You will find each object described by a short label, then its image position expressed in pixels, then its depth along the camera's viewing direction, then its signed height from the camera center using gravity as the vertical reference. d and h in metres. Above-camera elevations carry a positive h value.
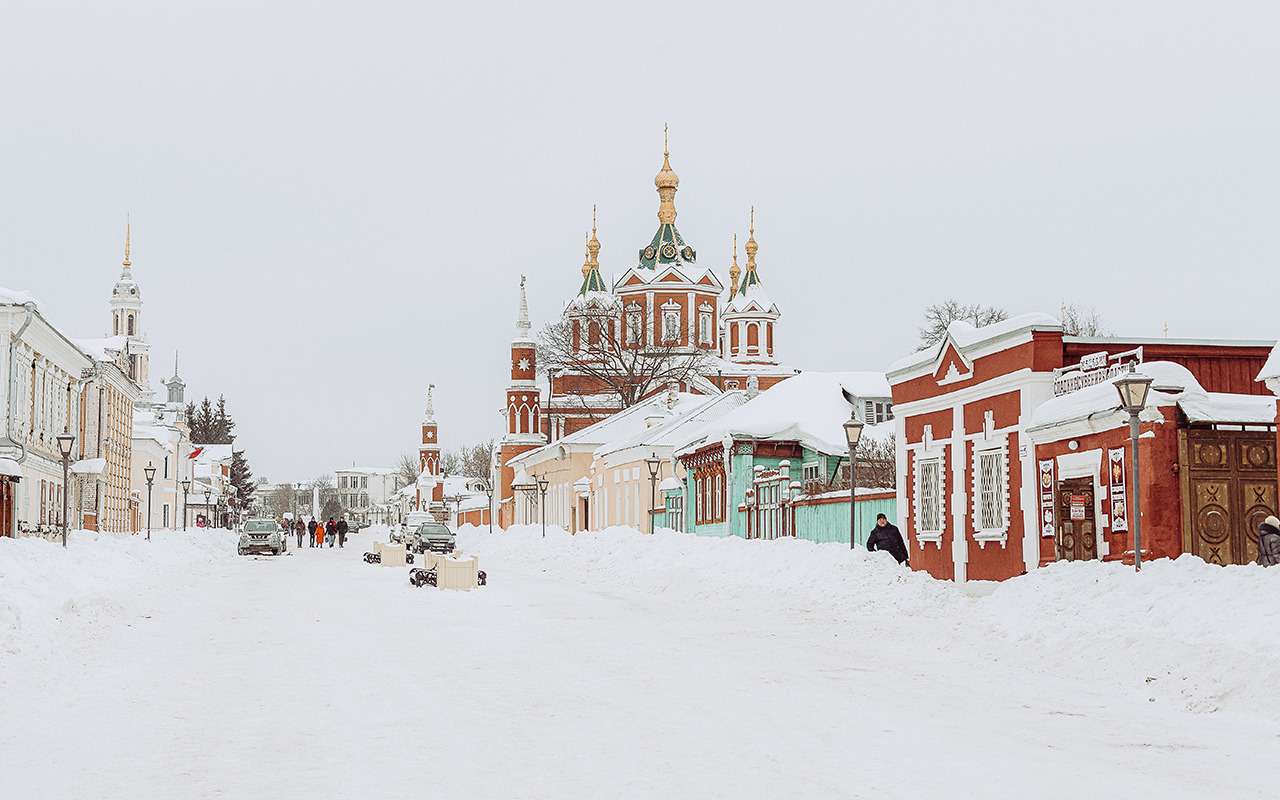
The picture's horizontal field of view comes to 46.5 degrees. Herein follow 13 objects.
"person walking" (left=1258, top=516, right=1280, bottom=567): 17.06 -0.37
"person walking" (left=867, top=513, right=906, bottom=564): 26.48 -0.50
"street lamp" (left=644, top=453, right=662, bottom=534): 47.19 +1.61
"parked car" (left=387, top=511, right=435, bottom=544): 58.94 -0.63
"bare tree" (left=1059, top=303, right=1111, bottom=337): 76.61 +9.88
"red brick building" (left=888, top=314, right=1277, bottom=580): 20.30 +0.95
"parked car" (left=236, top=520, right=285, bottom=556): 57.88 -0.76
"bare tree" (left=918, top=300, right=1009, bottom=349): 75.75 +10.20
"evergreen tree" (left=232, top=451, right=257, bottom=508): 162.18 +4.50
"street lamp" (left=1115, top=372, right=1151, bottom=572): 17.41 +1.35
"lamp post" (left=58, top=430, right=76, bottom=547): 34.97 +1.79
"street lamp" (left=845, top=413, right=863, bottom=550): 28.81 +1.53
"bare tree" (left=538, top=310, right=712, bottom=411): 88.75 +9.57
